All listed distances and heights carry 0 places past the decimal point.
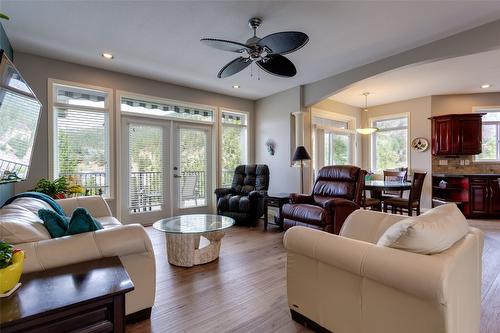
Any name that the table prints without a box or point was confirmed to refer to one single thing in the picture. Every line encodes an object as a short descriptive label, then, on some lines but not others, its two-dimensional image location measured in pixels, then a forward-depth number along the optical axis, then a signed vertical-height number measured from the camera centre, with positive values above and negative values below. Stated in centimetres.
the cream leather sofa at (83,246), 138 -47
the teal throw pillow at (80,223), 158 -36
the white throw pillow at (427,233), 121 -34
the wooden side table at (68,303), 96 -54
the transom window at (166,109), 451 +114
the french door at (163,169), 450 -4
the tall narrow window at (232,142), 572 +57
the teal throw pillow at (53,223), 158 -35
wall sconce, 565 +45
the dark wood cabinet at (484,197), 507 -66
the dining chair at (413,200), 426 -61
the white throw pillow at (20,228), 139 -35
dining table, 420 -35
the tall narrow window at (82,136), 386 +50
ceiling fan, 228 +116
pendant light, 558 +80
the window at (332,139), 573 +66
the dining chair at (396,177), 542 -26
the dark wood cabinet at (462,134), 542 +67
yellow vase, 103 -44
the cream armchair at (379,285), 111 -64
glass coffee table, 274 -82
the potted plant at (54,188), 323 -26
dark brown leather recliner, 329 -51
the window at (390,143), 632 +58
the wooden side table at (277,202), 415 -60
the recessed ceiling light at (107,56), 360 +163
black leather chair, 446 -53
